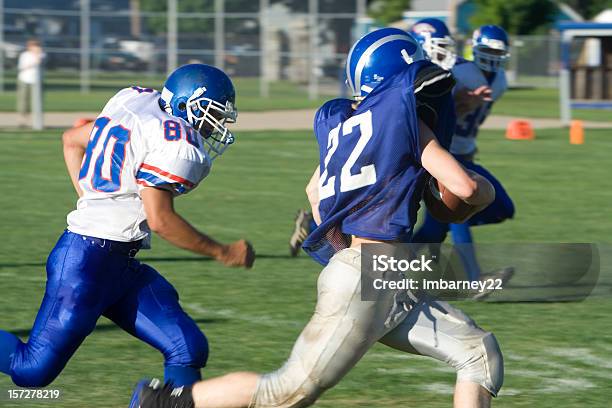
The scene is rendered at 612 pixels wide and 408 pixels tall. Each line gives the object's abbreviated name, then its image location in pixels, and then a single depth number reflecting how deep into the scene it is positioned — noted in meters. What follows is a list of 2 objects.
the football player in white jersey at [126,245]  9.12
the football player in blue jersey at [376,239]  7.89
